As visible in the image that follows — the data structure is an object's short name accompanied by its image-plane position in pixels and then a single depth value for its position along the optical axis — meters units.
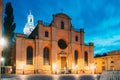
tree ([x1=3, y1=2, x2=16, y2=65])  17.98
